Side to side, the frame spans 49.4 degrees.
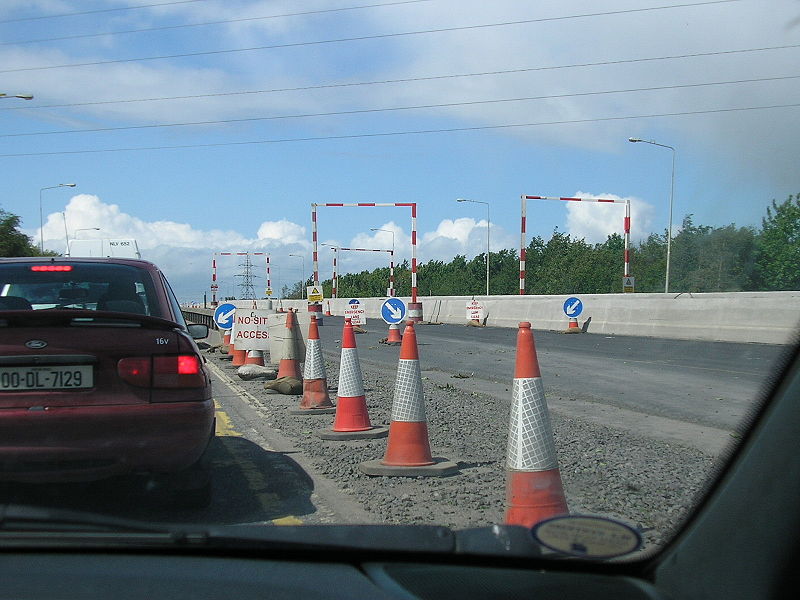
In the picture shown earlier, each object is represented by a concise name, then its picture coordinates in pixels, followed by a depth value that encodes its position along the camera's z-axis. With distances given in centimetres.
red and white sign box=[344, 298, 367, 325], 2408
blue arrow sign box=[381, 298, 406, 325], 1921
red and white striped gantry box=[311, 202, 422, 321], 3393
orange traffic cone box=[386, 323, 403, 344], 2231
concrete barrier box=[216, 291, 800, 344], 1895
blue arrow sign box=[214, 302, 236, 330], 1842
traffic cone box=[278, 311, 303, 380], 1187
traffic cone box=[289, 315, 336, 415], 991
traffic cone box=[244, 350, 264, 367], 1514
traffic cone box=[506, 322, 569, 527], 448
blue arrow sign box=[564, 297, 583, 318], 2633
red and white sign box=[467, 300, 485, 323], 3309
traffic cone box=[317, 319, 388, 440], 816
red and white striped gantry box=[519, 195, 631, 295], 3048
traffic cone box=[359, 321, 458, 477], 638
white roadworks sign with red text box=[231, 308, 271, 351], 1393
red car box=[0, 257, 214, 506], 438
